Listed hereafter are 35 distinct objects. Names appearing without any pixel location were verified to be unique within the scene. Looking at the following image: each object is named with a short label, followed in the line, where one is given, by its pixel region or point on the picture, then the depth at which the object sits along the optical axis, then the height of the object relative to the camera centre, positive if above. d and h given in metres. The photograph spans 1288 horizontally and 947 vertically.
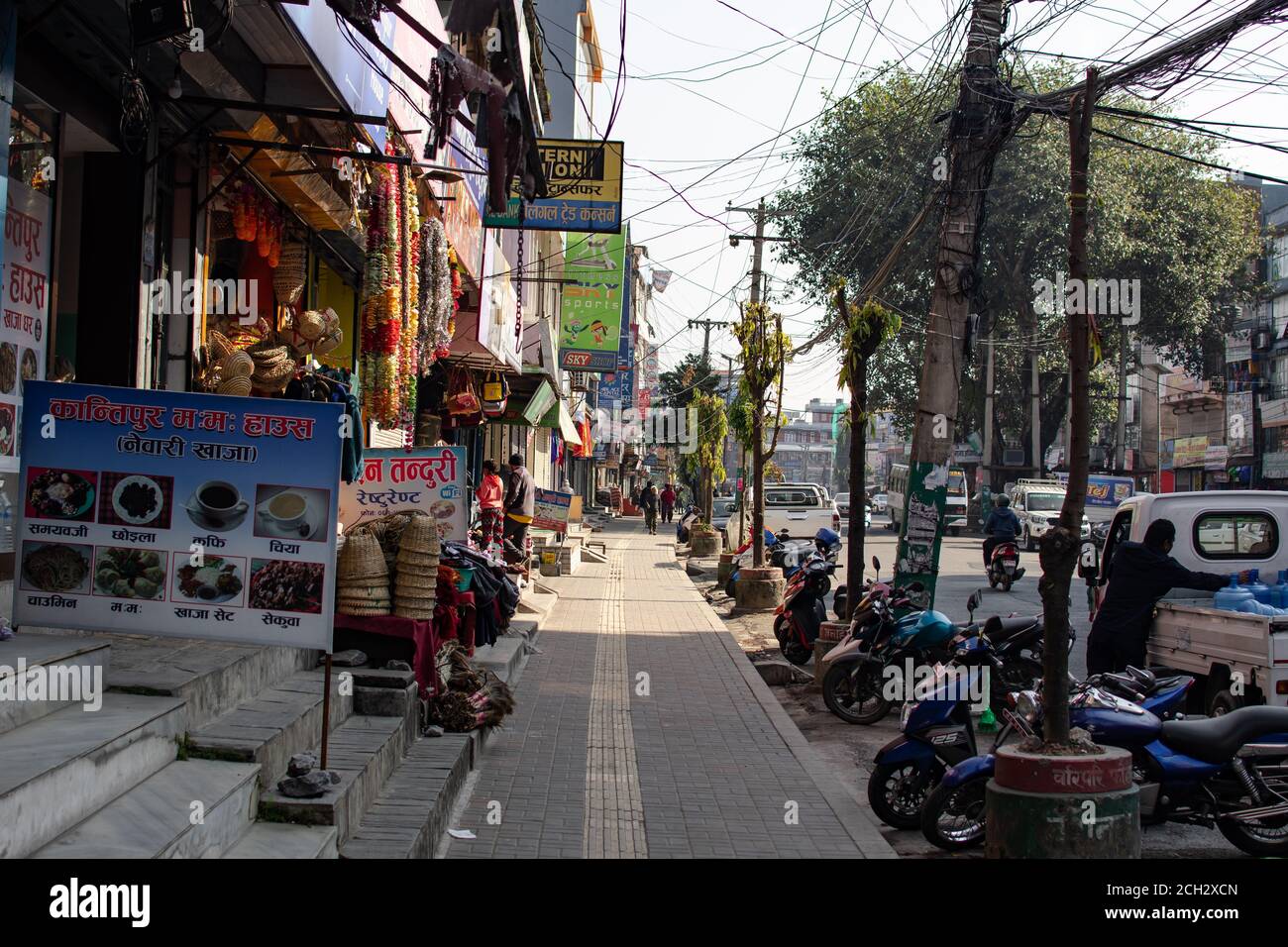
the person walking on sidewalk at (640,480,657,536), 42.88 -0.84
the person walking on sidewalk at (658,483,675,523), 52.83 -0.71
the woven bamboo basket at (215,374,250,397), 7.87 +0.61
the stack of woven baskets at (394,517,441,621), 7.24 -0.55
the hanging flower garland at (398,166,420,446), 9.84 +1.71
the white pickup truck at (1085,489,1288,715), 7.66 -0.83
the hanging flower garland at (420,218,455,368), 10.82 +1.87
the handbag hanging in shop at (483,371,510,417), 17.69 +1.32
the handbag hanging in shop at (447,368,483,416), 16.47 +1.23
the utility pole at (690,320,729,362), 56.88 +7.94
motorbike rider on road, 20.08 -0.59
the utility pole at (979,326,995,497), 43.53 +3.08
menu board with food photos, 5.06 -0.18
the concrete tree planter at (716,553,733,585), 22.70 -1.64
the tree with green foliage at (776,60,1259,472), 36.41 +8.82
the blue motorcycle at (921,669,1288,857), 6.02 -1.48
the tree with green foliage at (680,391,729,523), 35.94 +1.73
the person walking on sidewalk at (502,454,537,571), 17.09 -0.32
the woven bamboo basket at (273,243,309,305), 9.72 +1.72
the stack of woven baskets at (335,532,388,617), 7.11 -0.61
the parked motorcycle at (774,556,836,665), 12.74 -1.33
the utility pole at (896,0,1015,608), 10.91 +2.04
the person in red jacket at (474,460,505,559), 16.05 -0.24
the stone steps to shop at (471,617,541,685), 10.37 -1.66
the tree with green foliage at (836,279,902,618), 11.77 +1.26
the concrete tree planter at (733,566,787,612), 18.25 -1.64
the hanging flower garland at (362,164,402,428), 9.34 +1.45
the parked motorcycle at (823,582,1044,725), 9.15 -1.35
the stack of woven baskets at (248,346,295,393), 8.19 +0.74
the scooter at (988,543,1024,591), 19.72 -1.24
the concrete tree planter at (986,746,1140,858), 4.95 -1.37
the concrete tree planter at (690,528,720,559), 31.28 -1.62
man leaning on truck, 8.89 -0.74
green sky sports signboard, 29.52 +4.74
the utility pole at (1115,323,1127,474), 39.04 +3.02
